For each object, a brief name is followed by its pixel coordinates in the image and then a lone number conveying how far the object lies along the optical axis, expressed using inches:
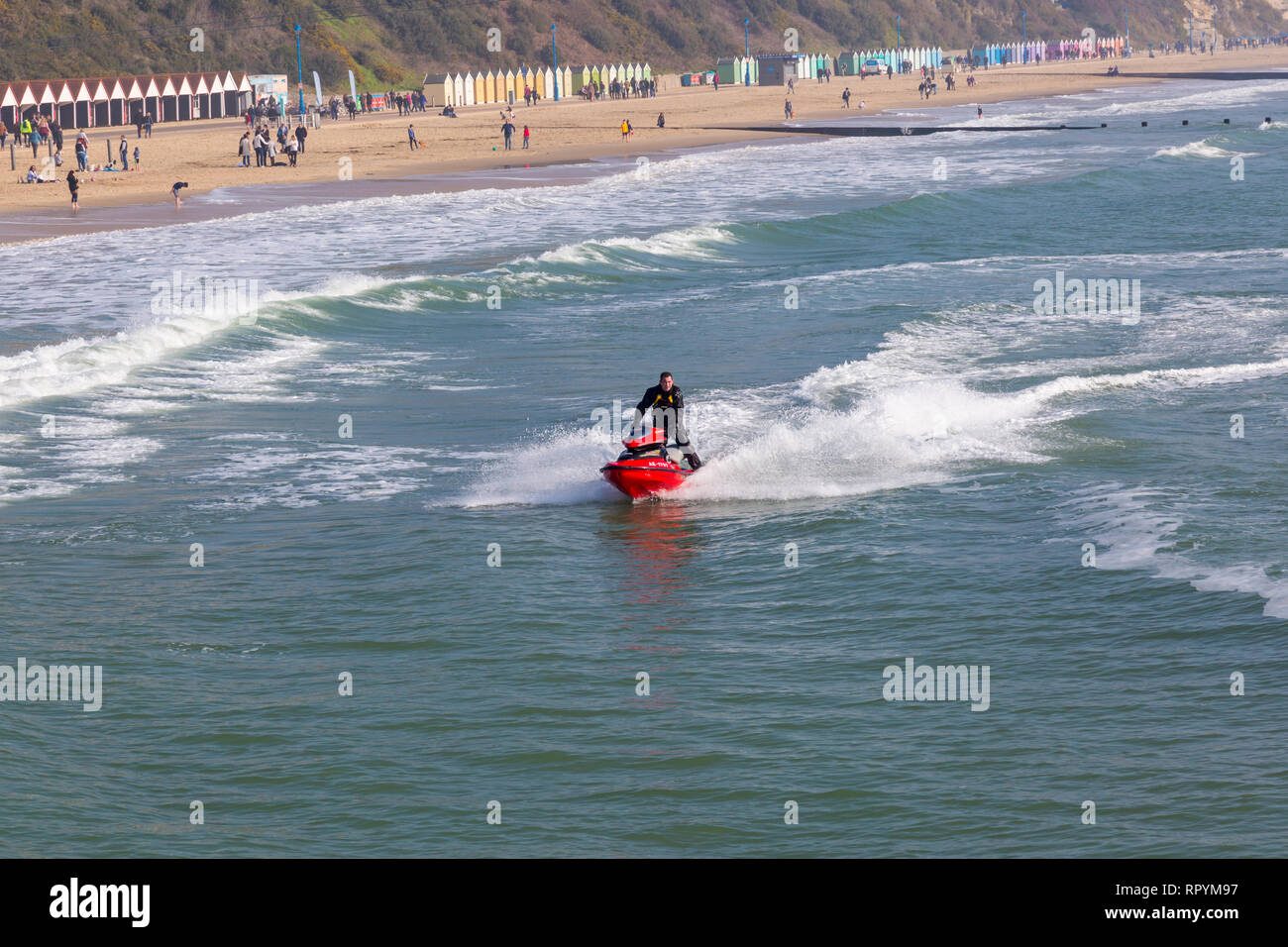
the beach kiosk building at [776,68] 5157.5
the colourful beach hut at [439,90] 3946.9
